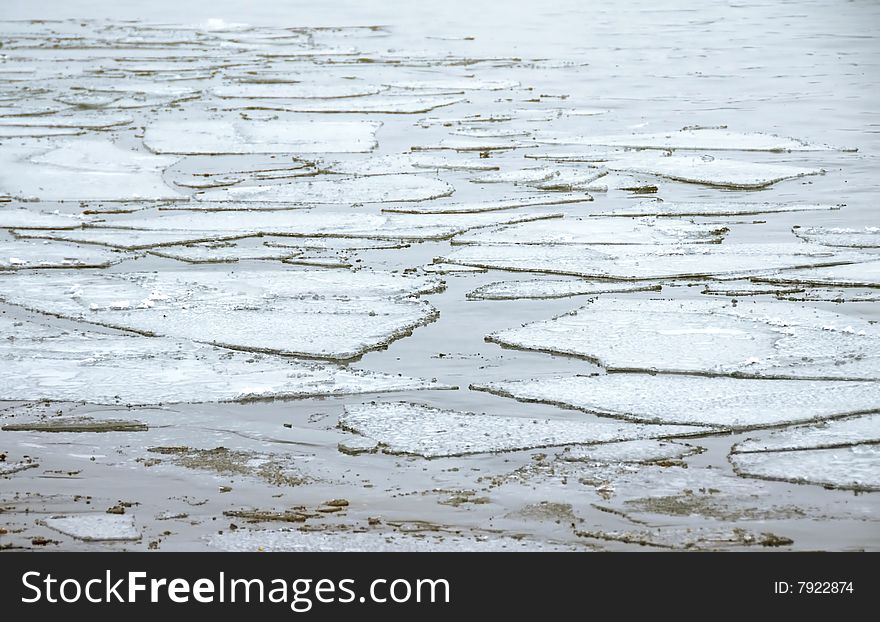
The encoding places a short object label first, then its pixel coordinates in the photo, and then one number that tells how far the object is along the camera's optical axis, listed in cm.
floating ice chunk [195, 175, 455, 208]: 1296
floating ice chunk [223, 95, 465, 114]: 1918
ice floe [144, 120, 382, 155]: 1592
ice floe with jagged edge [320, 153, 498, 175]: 1440
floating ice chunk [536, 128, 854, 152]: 1532
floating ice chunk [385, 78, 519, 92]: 2141
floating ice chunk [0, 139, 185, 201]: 1341
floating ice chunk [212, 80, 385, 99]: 2086
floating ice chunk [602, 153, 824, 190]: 1340
